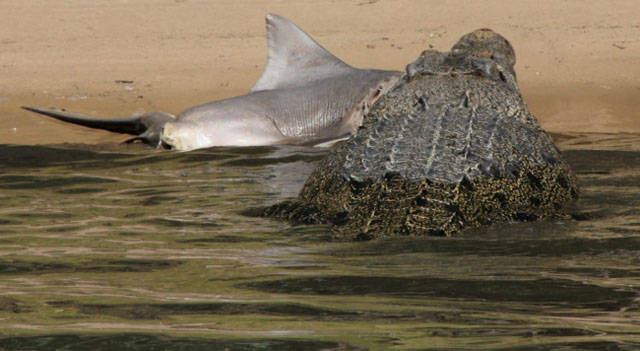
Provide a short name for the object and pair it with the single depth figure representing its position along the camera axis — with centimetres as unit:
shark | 1473
